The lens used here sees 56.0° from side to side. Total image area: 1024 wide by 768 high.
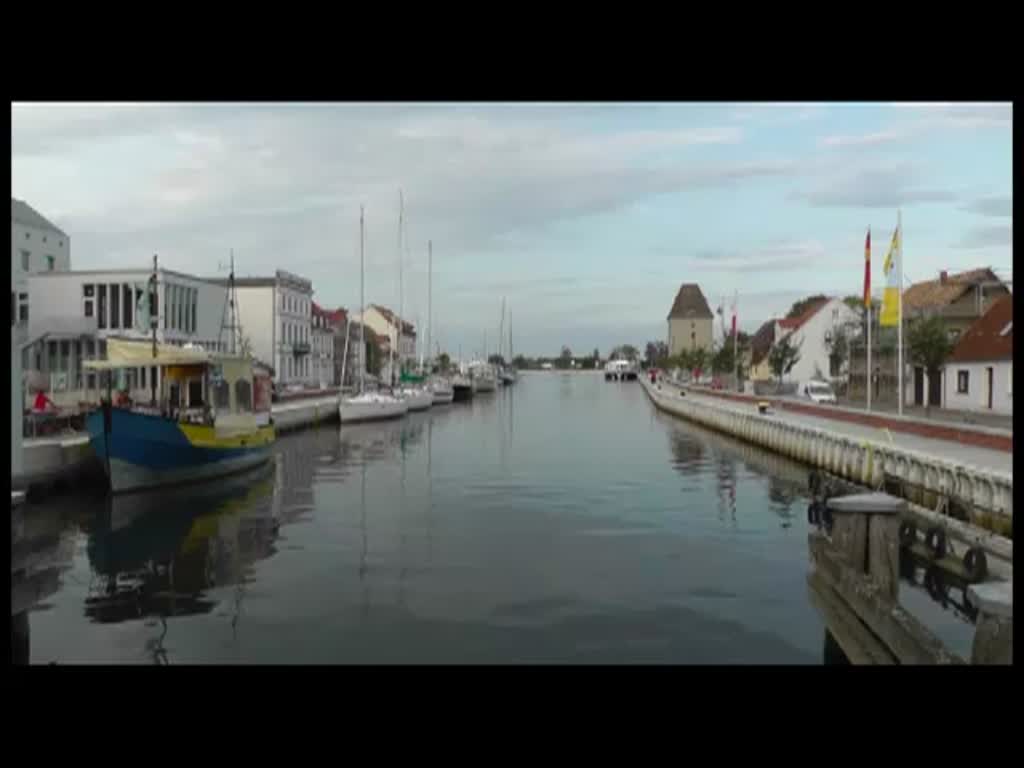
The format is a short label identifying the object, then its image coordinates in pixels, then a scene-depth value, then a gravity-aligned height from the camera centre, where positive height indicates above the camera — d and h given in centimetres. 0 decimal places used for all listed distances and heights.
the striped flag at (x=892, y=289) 3275 +274
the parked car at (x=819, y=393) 5638 -144
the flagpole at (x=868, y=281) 3722 +346
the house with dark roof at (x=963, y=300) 5512 +415
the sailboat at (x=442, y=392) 8550 -214
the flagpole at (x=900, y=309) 3259 +206
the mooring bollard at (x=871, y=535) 1087 -191
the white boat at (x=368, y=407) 5766 -242
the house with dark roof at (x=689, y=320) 17712 +918
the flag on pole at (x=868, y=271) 3697 +384
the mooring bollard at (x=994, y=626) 676 -184
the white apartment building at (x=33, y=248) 5212 +700
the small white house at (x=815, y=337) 8900 +306
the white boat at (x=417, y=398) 7030 -225
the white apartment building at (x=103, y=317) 4462 +305
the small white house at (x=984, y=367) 4128 +13
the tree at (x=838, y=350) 7057 +139
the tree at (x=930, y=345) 4219 +108
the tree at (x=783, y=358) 7738 +97
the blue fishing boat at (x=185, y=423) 2600 -165
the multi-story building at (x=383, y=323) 14262 +681
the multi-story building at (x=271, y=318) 7969 +412
